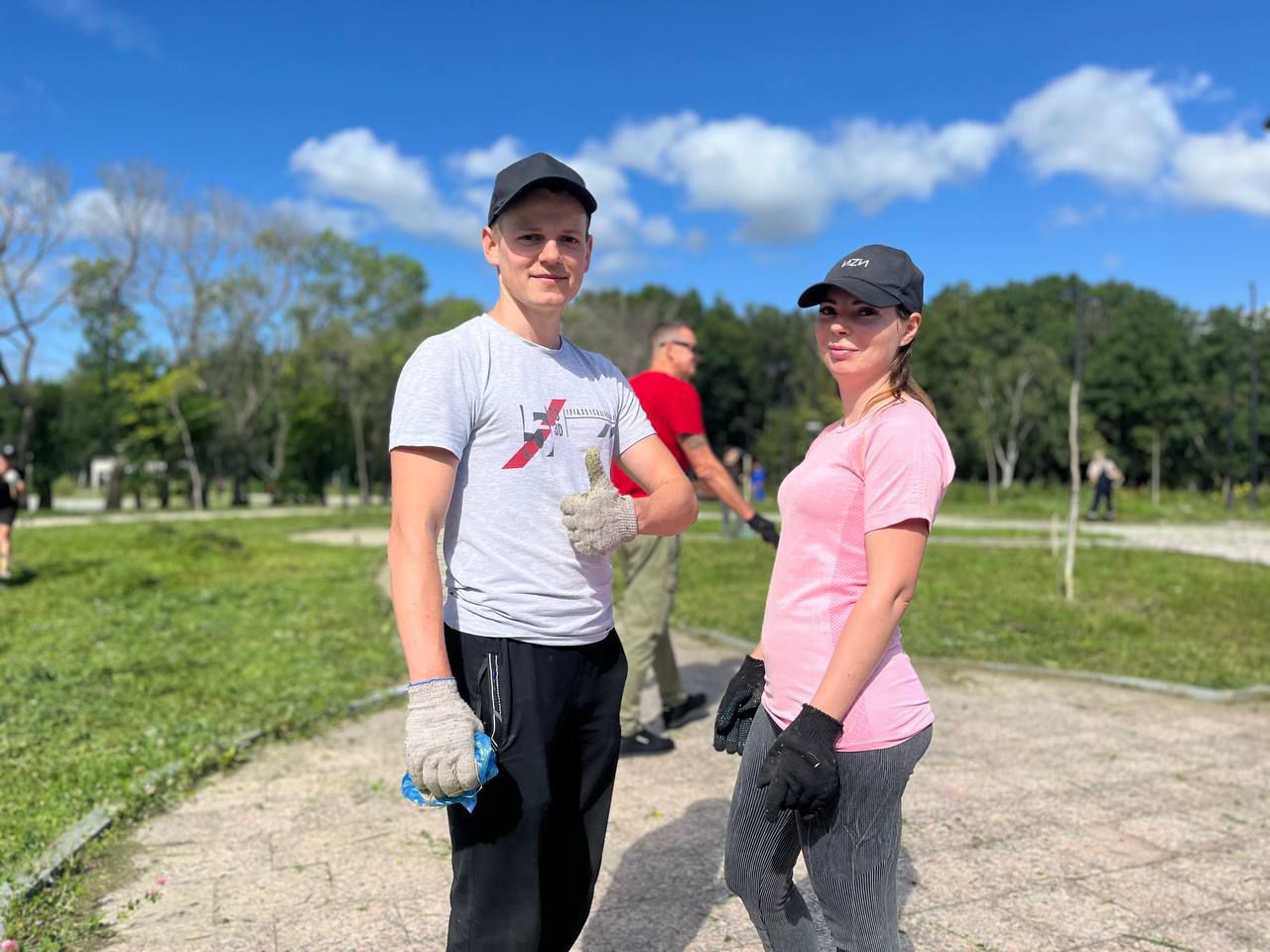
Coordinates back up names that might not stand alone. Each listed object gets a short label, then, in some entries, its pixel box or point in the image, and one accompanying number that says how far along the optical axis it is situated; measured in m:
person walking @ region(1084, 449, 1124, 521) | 22.41
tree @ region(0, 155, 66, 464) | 32.81
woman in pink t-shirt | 1.86
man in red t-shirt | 4.69
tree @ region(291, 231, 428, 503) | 44.62
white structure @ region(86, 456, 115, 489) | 74.95
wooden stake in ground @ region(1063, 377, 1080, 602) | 8.87
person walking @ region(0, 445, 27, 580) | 11.72
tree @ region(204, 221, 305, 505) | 41.81
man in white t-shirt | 1.83
